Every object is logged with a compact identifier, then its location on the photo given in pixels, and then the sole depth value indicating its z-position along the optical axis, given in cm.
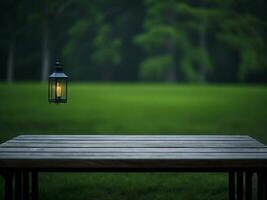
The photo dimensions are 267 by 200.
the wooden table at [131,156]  354
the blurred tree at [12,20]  3538
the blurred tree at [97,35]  3700
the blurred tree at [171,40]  3550
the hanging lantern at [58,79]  462
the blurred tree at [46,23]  3566
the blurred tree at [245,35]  3409
